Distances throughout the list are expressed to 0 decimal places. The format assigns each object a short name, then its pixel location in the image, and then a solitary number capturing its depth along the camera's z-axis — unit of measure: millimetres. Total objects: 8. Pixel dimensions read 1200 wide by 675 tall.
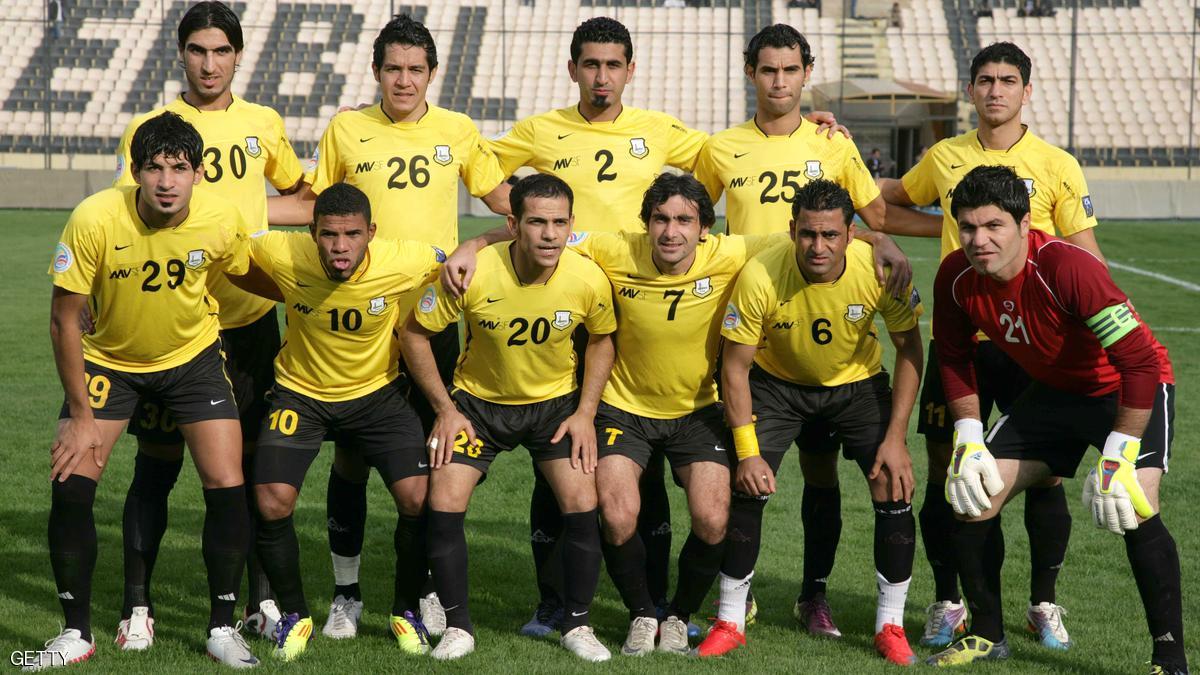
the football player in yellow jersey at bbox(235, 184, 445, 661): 10094
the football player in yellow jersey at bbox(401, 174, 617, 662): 10117
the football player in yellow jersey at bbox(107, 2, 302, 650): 10672
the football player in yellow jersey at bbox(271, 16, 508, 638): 10992
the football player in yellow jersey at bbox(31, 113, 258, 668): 9477
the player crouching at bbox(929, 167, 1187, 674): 9031
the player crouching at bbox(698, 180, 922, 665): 10172
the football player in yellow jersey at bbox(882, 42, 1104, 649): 10680
